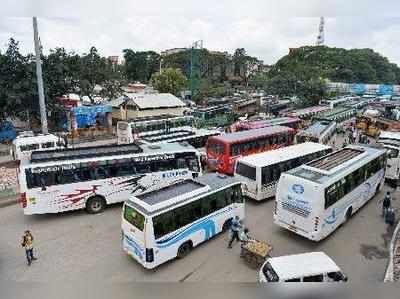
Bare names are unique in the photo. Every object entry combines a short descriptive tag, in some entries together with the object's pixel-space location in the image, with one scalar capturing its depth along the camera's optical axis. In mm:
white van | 8242
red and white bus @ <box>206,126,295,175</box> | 17484
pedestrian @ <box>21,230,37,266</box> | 10062
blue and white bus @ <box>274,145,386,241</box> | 10758
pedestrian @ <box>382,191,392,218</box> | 13602
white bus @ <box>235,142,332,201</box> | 14445
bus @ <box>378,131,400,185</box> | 17531
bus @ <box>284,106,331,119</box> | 34344
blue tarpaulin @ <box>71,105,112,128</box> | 28230
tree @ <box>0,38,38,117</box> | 24828
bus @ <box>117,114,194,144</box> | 23312
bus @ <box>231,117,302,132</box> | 24938
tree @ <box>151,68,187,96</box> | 43656
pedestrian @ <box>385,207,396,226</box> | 13078
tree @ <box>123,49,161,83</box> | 67062
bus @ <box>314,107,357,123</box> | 30894
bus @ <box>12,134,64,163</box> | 19570
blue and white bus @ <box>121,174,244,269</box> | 9430
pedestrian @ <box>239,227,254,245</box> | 10815
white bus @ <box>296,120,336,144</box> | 22694
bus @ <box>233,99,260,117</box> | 38706
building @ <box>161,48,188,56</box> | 102000
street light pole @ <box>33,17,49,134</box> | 20009
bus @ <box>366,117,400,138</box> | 29436
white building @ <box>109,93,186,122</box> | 30988
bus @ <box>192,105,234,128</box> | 32869
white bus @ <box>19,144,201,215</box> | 12523
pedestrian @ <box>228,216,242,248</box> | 11234
